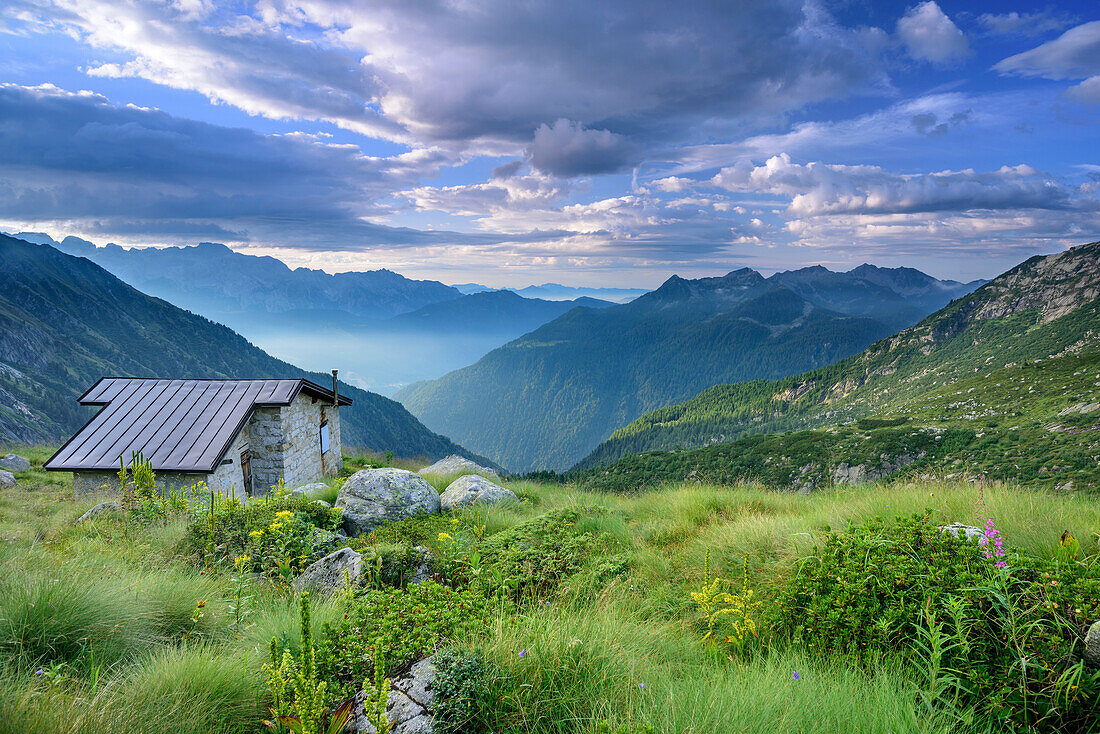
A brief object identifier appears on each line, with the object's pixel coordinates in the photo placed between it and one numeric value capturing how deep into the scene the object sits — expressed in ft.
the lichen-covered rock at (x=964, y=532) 12.22
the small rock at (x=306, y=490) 35.00
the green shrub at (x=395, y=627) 10.21
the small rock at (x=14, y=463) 61.98
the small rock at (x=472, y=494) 35.40
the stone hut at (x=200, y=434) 48.83
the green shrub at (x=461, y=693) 8.57
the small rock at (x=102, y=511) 28.50
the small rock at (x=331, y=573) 17.39
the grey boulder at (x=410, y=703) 8.42
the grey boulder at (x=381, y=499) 30.07
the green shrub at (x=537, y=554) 16.98
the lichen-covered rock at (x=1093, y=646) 8.63
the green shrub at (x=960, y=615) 8.79
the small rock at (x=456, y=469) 55.62
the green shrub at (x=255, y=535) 20.36
